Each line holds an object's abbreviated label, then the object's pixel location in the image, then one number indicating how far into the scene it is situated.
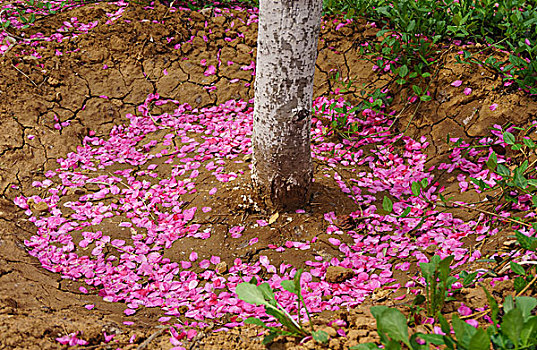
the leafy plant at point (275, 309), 1.53
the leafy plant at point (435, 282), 1.57
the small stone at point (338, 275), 2.23
